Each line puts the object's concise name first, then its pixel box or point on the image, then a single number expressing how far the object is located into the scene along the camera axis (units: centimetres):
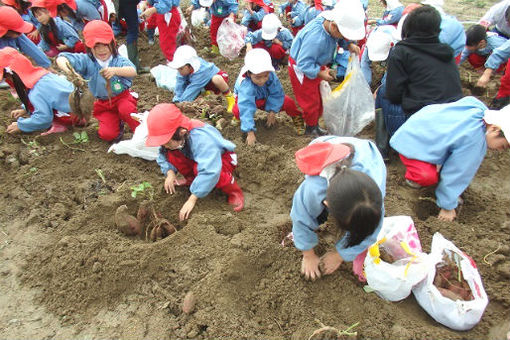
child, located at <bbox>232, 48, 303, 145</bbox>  384
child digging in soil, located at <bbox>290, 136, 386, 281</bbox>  165
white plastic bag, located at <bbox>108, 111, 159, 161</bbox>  386
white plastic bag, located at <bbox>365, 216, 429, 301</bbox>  224
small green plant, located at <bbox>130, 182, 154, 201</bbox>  325
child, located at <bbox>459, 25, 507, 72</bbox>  500
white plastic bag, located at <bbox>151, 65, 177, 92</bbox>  534
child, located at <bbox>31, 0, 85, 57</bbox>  507
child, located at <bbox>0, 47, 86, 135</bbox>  374
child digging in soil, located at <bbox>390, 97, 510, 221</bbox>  273
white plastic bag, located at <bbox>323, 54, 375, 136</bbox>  388
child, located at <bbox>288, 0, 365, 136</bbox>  345
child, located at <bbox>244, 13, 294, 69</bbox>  564
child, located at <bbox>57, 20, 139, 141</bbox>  368
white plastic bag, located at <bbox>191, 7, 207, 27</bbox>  741
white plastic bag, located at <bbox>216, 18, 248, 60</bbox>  607
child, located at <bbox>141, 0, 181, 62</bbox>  553
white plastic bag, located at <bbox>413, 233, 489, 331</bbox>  217
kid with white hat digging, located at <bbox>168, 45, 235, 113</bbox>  449
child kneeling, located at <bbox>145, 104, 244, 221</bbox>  283
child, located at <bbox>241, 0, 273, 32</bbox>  628
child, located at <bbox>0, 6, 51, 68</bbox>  413
